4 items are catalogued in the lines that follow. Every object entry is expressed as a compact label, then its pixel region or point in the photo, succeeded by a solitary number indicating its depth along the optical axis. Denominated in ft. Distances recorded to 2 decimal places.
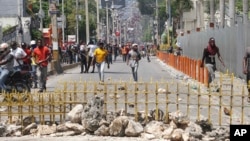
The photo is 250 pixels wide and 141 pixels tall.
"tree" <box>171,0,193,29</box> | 273.15
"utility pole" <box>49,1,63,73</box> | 109.57
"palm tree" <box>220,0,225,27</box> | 126.82
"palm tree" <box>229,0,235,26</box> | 113.50
